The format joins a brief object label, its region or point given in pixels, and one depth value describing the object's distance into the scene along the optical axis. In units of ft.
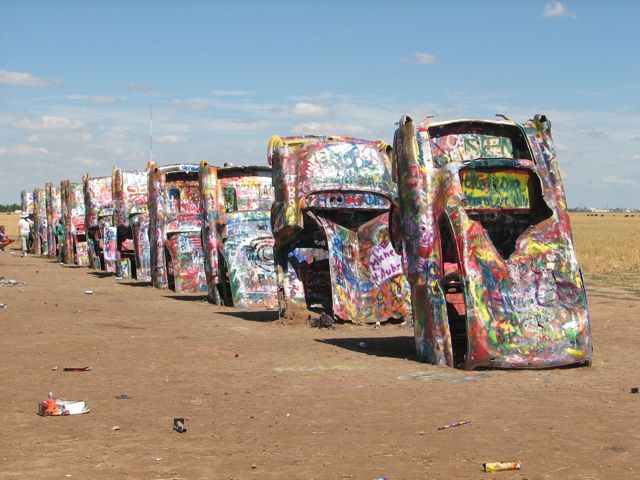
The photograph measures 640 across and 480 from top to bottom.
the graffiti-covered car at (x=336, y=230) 46.52
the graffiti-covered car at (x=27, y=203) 162.91
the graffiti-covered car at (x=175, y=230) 68.80
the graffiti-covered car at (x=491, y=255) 32.14
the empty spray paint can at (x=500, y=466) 19.71
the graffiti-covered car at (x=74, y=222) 112.27
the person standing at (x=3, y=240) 111.45
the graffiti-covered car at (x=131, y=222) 80.18
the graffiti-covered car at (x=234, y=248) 56.39
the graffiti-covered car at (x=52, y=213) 127.34
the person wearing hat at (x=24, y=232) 138.41
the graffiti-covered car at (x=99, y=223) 95.55
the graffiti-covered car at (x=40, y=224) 141.28
